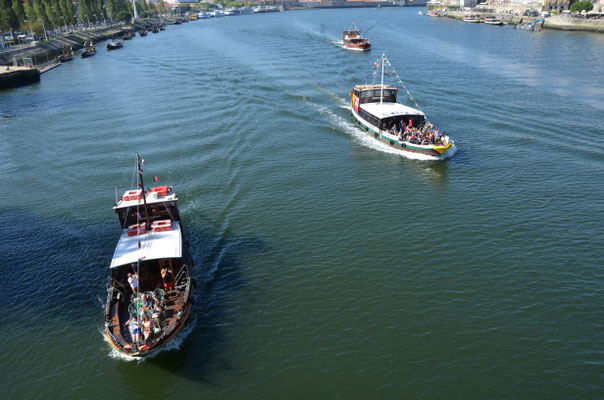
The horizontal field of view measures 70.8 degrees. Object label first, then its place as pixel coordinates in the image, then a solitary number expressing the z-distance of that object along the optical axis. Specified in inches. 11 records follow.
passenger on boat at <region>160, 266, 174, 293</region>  1135.8
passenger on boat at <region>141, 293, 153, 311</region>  1053.2
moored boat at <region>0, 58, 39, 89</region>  3678.6
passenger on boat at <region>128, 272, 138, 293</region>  1095.0
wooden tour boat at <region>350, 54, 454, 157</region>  2025.1
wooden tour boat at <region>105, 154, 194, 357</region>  1002.1
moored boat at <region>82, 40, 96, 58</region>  5211.6
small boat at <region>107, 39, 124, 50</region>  5816.9
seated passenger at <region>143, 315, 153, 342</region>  992.2
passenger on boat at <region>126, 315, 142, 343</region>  987.3
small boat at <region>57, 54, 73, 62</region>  4882.4
